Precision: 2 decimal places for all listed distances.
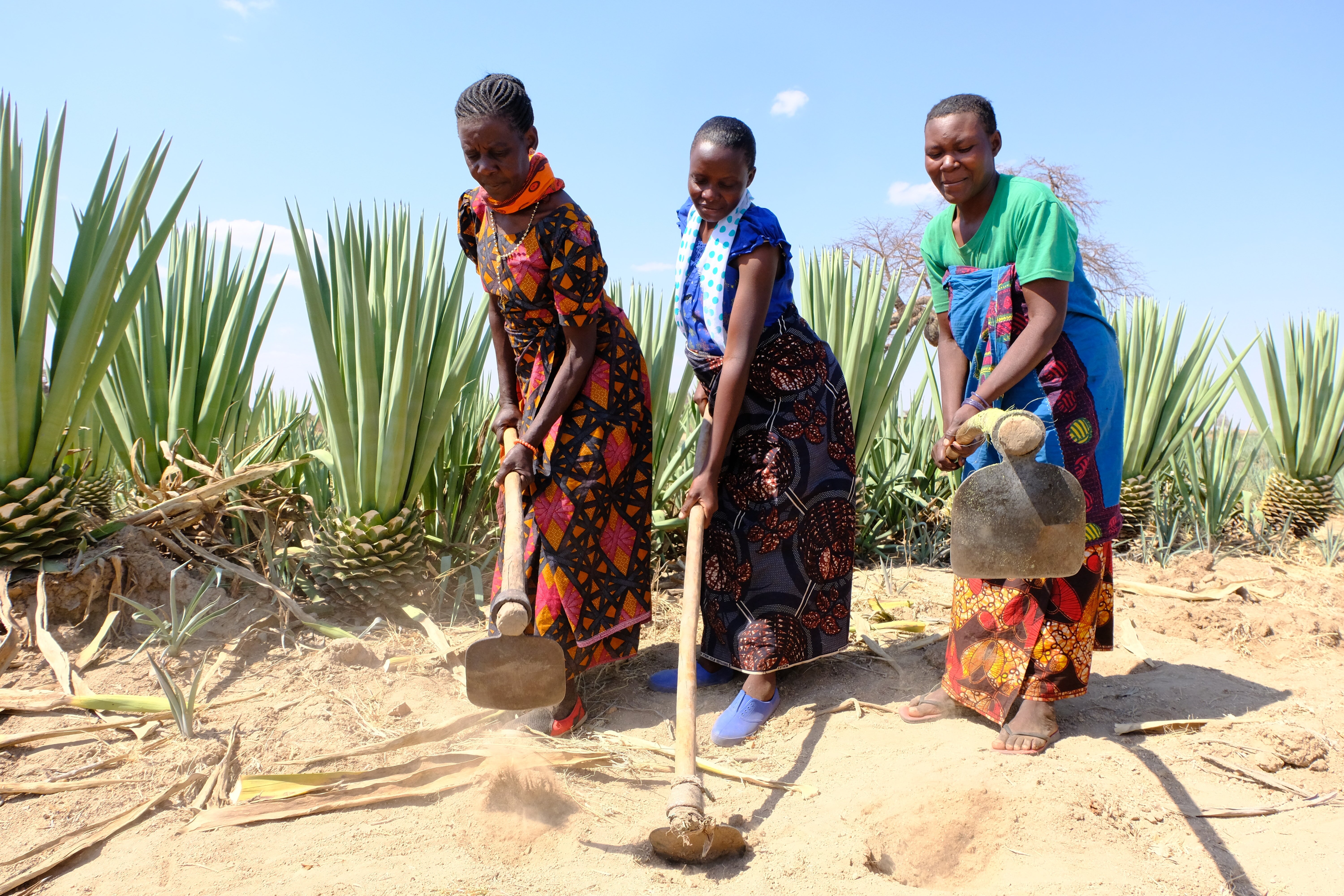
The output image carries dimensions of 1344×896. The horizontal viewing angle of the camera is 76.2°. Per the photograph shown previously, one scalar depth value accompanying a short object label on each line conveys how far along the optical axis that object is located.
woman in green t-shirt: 1.99
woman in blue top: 2.22
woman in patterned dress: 2.17
